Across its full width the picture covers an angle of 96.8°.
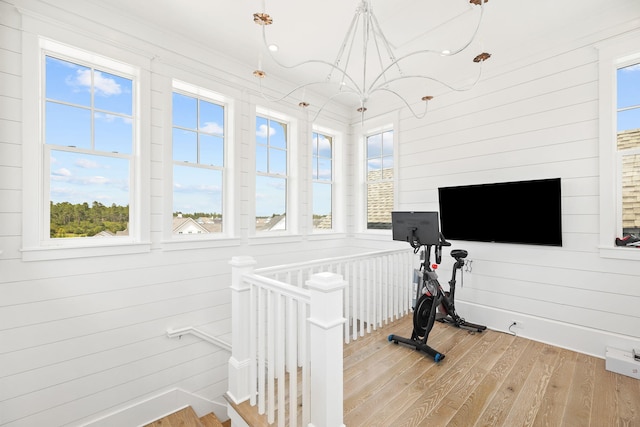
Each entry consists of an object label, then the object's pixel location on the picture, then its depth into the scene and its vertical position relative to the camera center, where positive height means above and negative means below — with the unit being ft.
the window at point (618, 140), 8.51 +2.24
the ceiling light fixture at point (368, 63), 6.37 +6.12
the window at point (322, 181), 15.37 +1.80
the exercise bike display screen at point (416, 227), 9.14 -0.47
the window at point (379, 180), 15.07 +1.84
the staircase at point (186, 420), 9.16 -6.78
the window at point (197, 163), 10.53 +1.95
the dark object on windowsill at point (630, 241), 8.40 -0.83
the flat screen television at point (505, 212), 9.51 +0.05
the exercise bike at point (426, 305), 8.95 -3.03
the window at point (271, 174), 12.90 +1.85
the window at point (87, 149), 8.13 +1.96
